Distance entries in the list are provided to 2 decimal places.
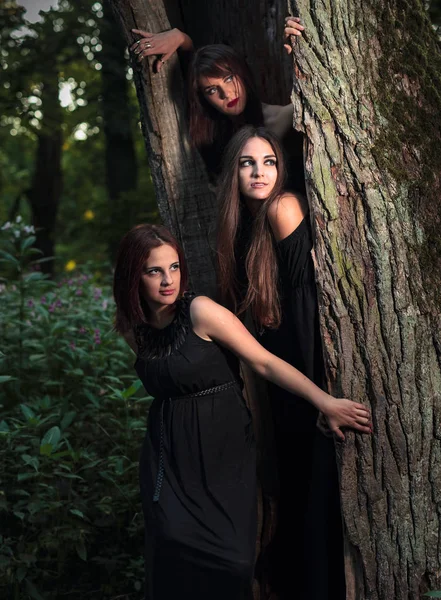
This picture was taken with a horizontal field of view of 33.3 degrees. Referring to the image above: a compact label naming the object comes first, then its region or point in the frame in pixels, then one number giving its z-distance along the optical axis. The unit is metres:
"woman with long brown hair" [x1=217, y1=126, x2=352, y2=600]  3.35
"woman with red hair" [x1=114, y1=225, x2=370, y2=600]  3.21
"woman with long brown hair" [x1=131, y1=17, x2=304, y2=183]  3.65
